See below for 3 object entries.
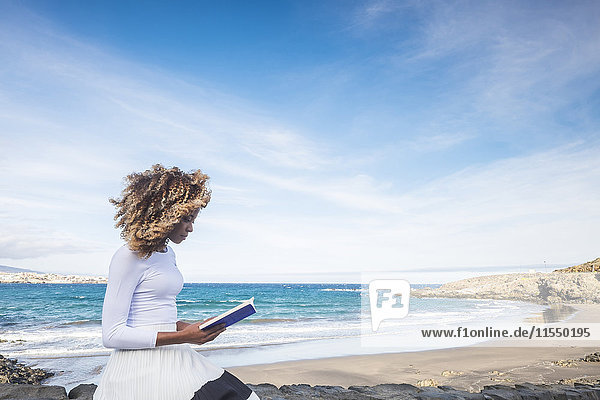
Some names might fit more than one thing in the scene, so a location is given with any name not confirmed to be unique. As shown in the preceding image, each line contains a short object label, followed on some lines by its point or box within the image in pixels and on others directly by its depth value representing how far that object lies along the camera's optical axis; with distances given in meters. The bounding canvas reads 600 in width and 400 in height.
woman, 1.59
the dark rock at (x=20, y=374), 7.80
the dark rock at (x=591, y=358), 8.20
